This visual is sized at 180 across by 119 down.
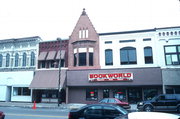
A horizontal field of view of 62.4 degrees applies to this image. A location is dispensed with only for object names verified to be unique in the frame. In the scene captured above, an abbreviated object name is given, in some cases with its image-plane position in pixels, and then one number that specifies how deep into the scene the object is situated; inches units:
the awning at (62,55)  962.1
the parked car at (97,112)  279.3
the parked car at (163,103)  586.9
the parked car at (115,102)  617.1
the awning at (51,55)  975.5
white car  137.8
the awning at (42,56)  997.0
